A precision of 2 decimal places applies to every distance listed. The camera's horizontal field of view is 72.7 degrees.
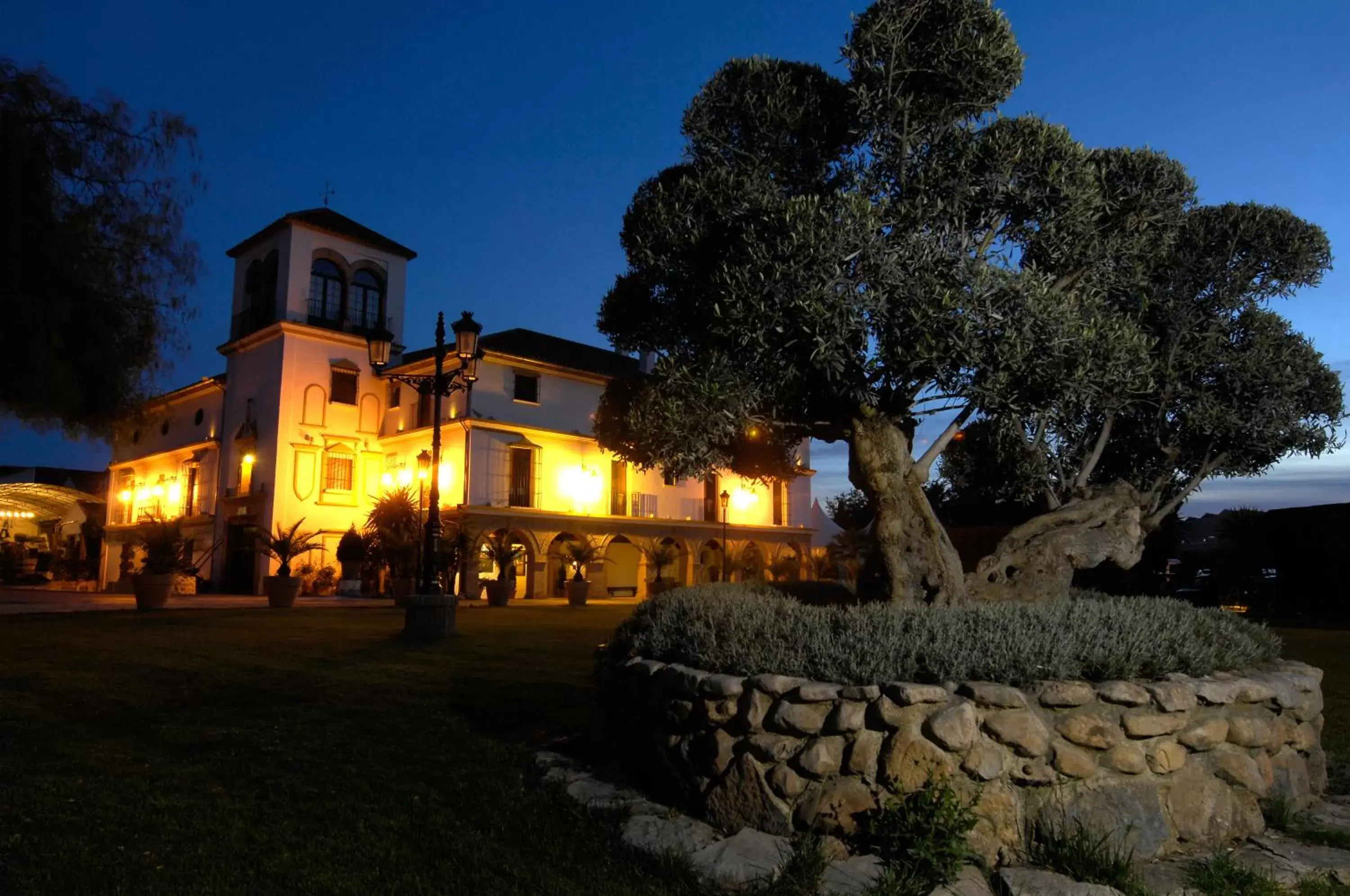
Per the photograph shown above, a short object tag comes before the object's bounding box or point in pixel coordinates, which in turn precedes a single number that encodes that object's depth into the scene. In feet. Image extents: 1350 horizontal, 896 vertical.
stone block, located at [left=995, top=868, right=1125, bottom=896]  12.70
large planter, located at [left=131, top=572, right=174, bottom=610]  65.92
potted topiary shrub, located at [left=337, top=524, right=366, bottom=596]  100.73
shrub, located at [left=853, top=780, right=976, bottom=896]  13.03
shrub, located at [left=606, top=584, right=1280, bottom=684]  15.34
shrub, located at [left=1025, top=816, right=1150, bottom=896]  13.10
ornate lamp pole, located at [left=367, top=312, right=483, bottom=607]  48.83
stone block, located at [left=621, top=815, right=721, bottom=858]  14.40
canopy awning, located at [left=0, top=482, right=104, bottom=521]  123.44
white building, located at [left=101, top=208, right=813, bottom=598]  108.58
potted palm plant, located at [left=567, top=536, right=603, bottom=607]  91.71
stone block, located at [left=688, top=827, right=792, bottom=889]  13.25
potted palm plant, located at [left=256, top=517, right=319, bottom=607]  72.23
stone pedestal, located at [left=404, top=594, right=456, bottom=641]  46.34
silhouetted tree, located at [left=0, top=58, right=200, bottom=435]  30.96
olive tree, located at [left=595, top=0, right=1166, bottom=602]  20.36
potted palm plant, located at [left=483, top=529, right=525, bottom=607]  85.40
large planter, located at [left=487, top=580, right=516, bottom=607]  85.35
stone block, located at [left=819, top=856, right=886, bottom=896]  12.89
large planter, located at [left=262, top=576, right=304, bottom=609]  72.13
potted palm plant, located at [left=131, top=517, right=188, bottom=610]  66.08
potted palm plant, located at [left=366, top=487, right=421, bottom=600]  80.74
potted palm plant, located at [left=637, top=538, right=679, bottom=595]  106.32
